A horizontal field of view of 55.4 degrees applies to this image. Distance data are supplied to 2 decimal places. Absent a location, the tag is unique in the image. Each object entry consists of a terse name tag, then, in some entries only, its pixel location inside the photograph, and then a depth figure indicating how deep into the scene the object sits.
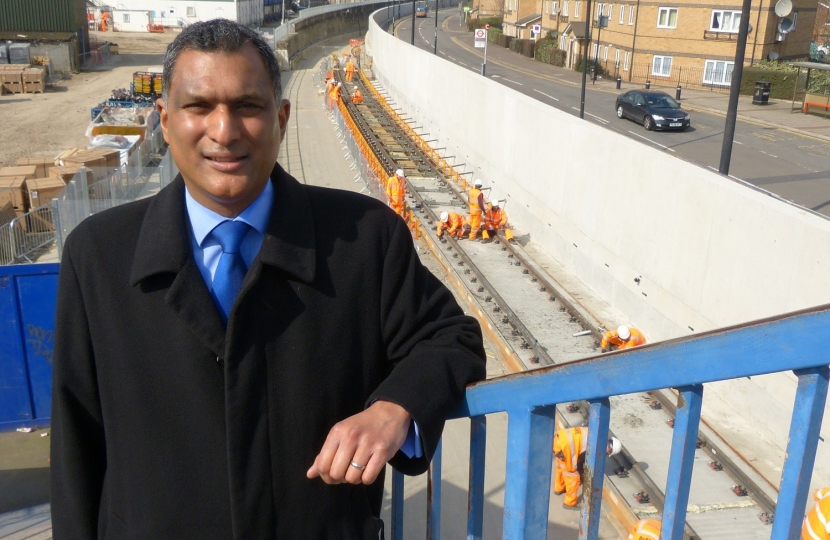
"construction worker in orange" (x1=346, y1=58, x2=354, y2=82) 40.66
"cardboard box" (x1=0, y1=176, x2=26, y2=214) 15.80
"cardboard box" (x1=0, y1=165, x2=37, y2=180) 17.30
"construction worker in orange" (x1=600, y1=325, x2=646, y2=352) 9.48
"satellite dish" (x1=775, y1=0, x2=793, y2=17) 27.45
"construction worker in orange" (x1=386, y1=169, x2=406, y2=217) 15.42
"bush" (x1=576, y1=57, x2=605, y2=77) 45.86
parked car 27.00
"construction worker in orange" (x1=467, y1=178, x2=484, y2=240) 14.73
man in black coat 1.98
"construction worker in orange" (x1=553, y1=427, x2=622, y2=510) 7.18
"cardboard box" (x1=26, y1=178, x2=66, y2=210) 16.03
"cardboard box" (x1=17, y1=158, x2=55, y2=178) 18.31
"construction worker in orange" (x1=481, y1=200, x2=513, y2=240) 15.38
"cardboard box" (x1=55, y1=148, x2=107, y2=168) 18.20
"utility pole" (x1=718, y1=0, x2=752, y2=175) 14.80
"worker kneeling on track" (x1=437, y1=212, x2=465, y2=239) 15.39
